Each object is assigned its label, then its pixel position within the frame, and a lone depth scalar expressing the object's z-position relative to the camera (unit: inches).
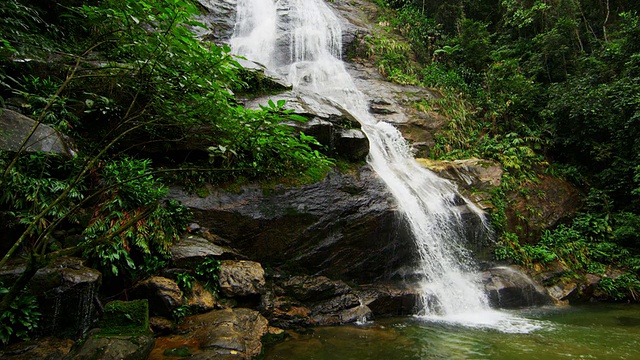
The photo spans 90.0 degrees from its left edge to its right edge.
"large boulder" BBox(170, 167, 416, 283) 245.8
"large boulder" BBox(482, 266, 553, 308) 306.2
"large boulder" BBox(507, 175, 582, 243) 401.4
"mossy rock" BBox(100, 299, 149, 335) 145.5
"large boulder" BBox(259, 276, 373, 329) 224.8
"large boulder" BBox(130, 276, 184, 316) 179.3
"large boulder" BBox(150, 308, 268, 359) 151.1
